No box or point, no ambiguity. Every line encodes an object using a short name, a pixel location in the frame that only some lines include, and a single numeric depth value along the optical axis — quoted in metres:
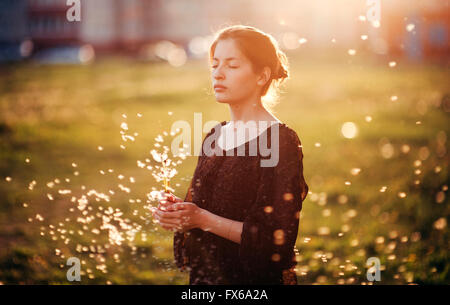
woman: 2.76
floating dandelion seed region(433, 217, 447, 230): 6.09
